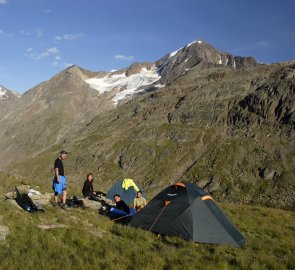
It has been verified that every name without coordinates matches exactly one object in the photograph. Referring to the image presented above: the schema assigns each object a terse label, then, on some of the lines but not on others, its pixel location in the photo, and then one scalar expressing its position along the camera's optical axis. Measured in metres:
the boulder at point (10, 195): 12.82
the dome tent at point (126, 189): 21.55
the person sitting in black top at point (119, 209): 12.76
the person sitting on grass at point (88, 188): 15.19
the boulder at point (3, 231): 7.95
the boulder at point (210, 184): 48.29
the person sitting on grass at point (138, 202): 14.00
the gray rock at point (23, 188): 13.93
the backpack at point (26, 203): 10.97
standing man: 12.23
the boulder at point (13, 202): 10.96
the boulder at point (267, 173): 46.97
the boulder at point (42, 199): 12.31
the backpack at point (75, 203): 13.01
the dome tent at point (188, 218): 10.29
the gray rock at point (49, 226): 9.19
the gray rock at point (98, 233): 9.31
